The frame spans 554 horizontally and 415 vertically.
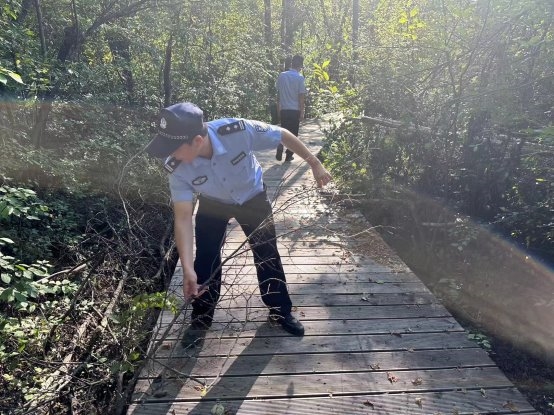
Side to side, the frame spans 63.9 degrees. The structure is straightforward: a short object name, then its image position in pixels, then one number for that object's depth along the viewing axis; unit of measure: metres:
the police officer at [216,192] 2.55
